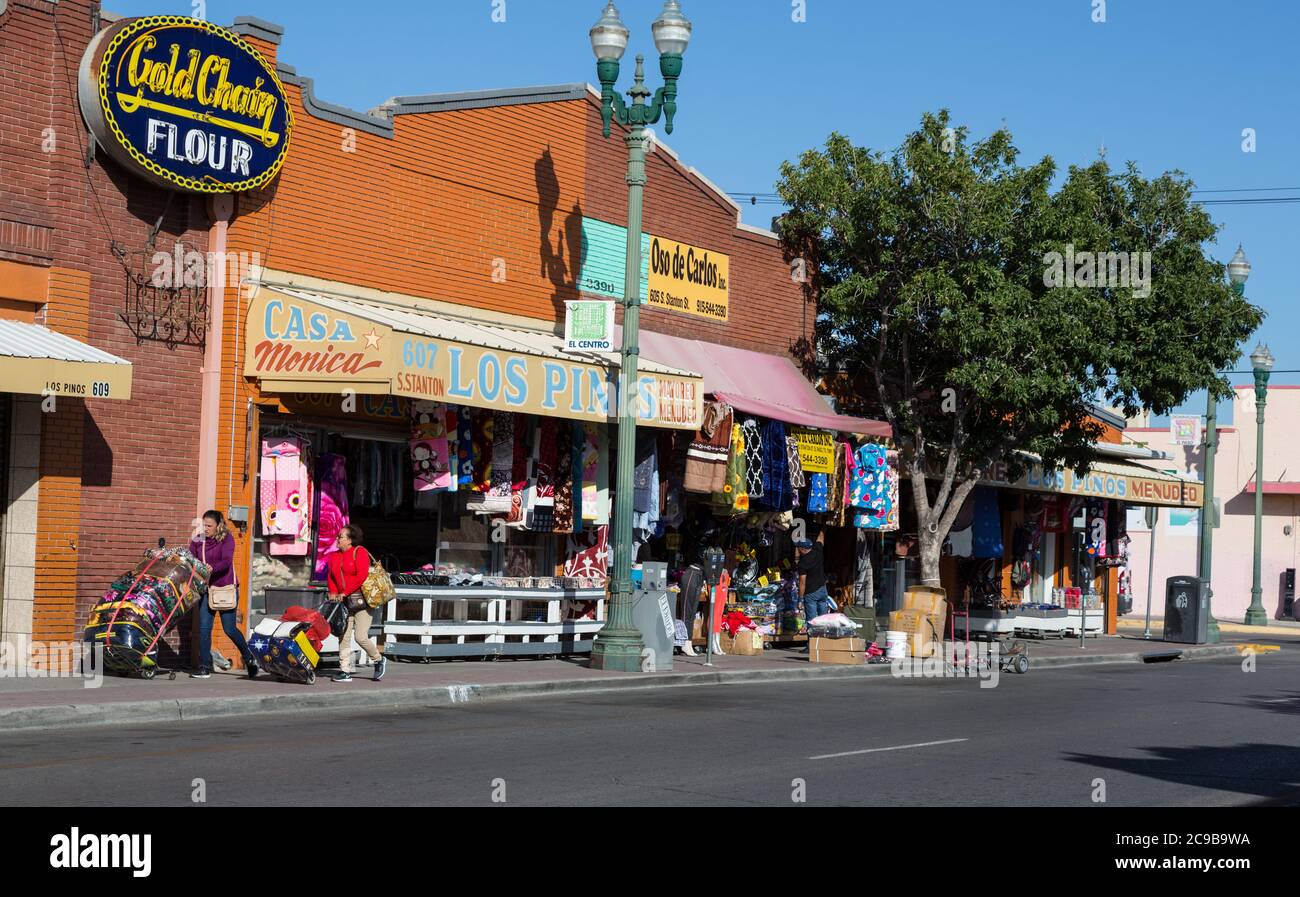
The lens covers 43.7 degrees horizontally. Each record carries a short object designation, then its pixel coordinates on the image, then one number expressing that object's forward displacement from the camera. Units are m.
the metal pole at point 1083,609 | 31.28
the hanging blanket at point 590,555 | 23.23
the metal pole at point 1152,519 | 33.81
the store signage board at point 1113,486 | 32.94
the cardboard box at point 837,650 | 23.78
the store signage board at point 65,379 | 15.47
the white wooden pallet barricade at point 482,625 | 20.28
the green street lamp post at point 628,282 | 20.30
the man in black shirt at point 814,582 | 25.84
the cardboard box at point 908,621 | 24.70
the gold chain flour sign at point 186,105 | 17.30
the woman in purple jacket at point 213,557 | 16.98
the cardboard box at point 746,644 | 24.58
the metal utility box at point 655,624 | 20.86
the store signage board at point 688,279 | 25.39
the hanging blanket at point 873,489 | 27.20
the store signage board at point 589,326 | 21.00
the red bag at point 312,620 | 16.67
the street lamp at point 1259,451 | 39.31
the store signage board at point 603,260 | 24.03
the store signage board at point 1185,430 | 43.88
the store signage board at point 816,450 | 25.86
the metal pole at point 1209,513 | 34.93
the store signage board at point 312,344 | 18.02
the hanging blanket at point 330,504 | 19.75
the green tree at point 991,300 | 25.95
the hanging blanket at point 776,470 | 24.89
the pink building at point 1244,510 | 55.25
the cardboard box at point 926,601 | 24.48
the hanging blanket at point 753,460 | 24.61
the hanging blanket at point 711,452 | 23.33
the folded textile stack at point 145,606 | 16.31
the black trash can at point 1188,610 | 34.12
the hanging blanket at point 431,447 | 20.38
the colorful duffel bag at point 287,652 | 16.47
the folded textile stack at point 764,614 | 26.03
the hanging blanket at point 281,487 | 19.14
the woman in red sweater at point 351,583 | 17.38
